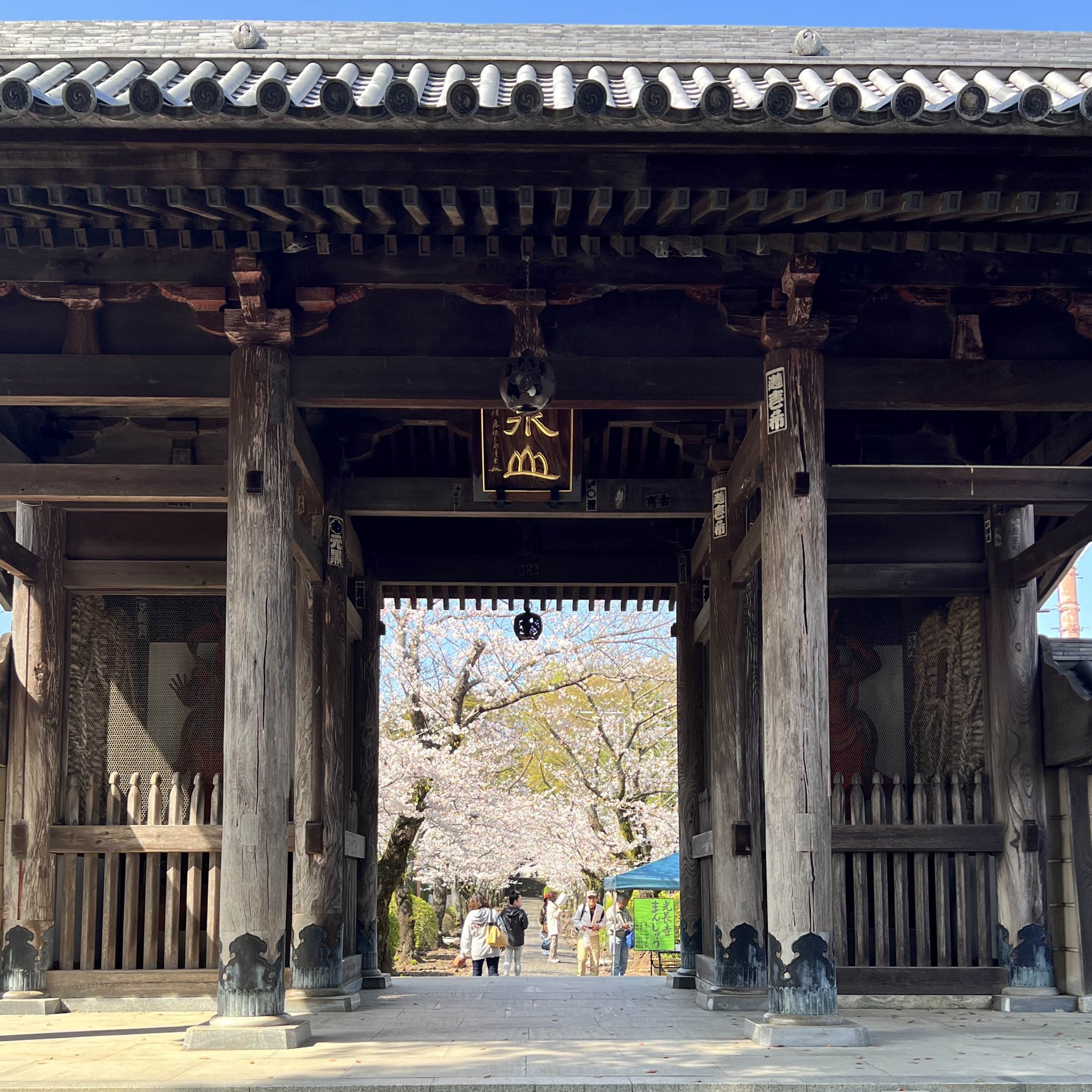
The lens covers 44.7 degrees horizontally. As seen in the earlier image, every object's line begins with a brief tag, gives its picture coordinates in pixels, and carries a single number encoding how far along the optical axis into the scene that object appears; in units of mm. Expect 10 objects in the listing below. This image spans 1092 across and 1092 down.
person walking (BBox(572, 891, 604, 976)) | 20453
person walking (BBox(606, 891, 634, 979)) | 22969
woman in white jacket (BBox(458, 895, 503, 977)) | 17859
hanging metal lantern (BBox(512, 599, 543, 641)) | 13875
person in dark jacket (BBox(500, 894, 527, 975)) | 19031
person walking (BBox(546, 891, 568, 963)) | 27656
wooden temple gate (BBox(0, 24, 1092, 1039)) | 6969
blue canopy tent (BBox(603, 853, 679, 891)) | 21391
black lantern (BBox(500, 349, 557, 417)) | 7816
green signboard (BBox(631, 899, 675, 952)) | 23141
